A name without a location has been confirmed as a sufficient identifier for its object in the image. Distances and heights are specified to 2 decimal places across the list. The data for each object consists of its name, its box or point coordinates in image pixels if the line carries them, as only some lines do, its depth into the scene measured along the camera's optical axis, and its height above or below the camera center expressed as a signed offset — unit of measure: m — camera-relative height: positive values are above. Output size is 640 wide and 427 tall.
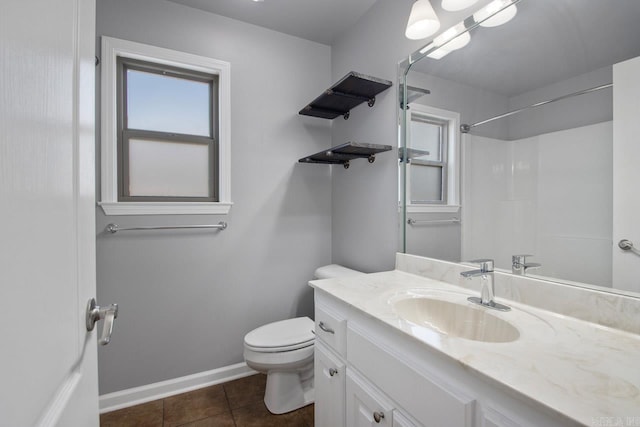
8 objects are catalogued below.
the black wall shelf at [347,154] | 1.65 +0.38
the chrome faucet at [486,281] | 1.06 -0.26
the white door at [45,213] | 0.33 +0.00
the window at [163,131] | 1.71 +0.52
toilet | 1.61 -0.84
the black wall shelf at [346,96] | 1.68 +0.75
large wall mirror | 0.87 +0.28
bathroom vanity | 0.57 -0.35
